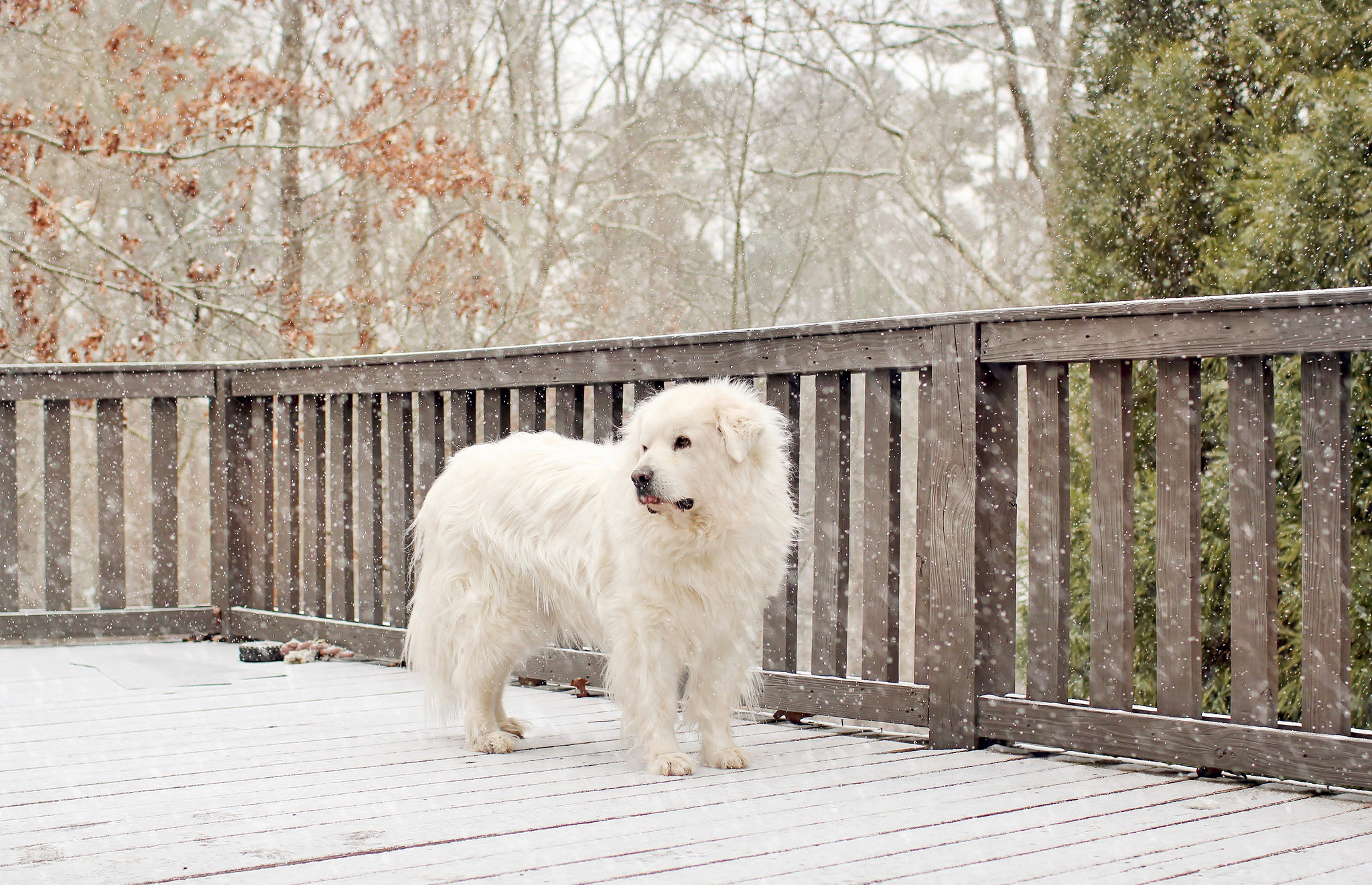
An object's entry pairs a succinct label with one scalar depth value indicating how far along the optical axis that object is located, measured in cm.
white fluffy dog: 281
